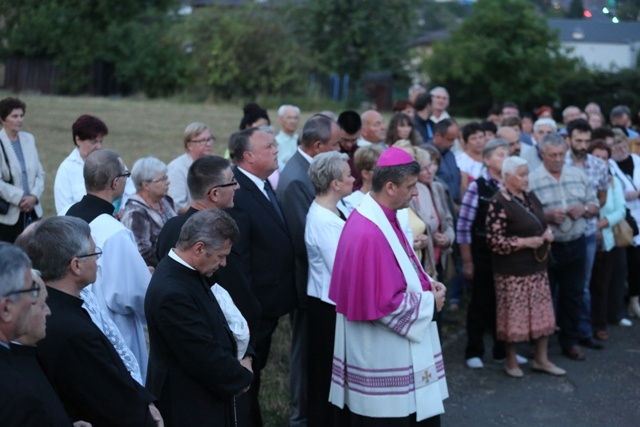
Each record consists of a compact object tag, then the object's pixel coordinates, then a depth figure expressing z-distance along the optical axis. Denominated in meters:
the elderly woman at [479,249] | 7.94
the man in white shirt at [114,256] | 4.83
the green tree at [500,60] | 51.62
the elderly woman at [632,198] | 9.96
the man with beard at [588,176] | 8.52
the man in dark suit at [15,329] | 2.81
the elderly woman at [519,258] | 7.39
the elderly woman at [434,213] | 7.24
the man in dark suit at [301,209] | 6.24
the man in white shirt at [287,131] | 9.93
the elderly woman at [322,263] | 5.92
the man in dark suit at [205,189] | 5.09
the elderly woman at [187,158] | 7.91
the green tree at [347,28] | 38.41
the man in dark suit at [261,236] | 5.80
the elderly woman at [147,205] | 5.92
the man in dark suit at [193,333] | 4.13
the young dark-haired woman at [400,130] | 9.03
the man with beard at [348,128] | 7.93
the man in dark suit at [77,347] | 3.59
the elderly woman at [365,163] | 6.67
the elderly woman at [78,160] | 6.94
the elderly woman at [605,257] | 9.17
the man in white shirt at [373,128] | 9.17
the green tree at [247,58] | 33.59
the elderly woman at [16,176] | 7.91
